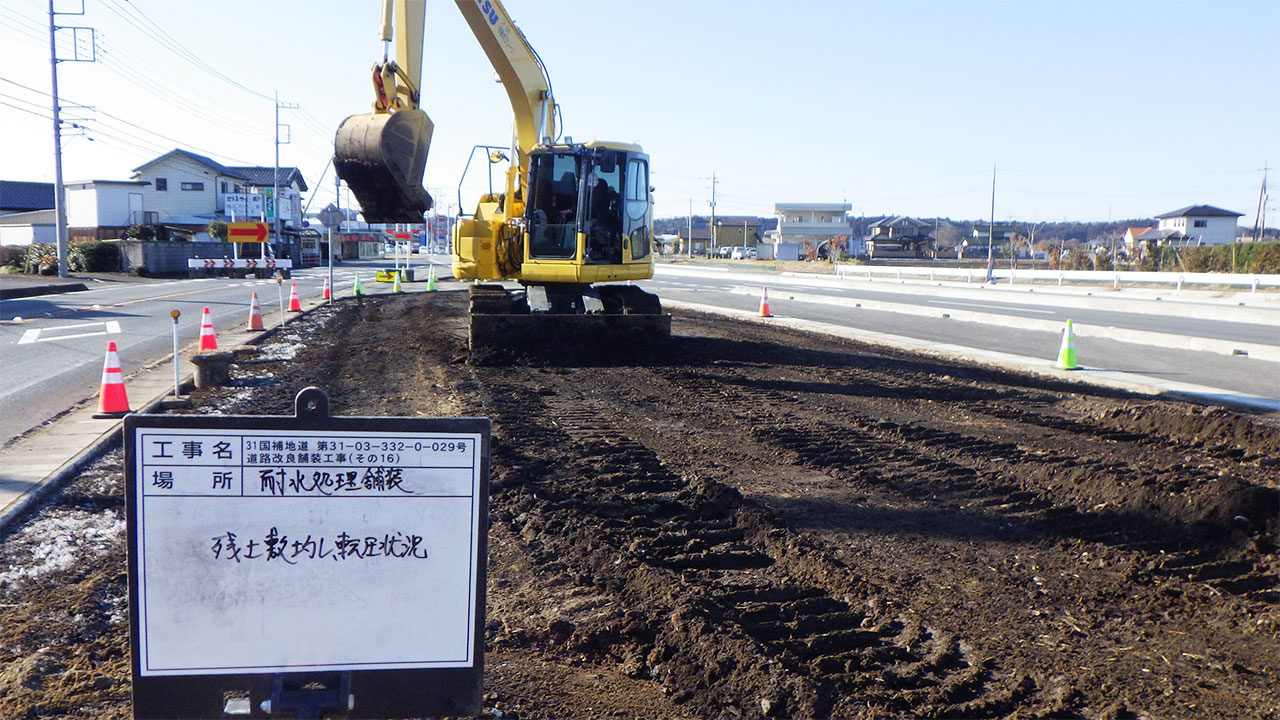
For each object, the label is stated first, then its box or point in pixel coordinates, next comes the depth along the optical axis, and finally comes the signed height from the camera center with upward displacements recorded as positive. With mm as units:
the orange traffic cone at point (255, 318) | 16875 -1036
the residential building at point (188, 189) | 61906 +5320
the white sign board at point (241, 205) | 62219 +4097
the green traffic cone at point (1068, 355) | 12766 -1063
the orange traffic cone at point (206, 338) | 12133 -1023
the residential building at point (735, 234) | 133250 +6076
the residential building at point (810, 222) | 112562 +6985
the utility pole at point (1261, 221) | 62575 +4571
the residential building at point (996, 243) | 86562 +4295
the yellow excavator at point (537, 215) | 11844 +808
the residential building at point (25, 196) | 68562 +4901
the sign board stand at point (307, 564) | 2283 -788
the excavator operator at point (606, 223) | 13742 +734
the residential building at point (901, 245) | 91312 +3430
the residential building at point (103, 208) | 56906 +3436
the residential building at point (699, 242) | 123188 +4488
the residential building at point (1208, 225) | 84562 +5671
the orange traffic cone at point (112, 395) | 8719 -1306
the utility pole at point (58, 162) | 35938 +4024
